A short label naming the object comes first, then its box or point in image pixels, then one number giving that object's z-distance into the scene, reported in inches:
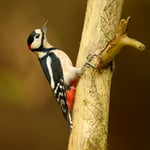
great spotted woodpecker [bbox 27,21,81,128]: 186.4
